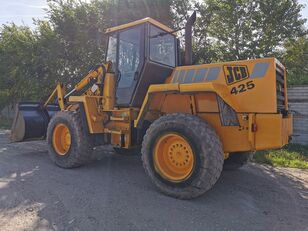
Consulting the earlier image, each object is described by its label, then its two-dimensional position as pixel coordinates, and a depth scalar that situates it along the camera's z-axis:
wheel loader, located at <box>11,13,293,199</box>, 3.29
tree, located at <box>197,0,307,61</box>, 9.25
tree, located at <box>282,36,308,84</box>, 10.08
